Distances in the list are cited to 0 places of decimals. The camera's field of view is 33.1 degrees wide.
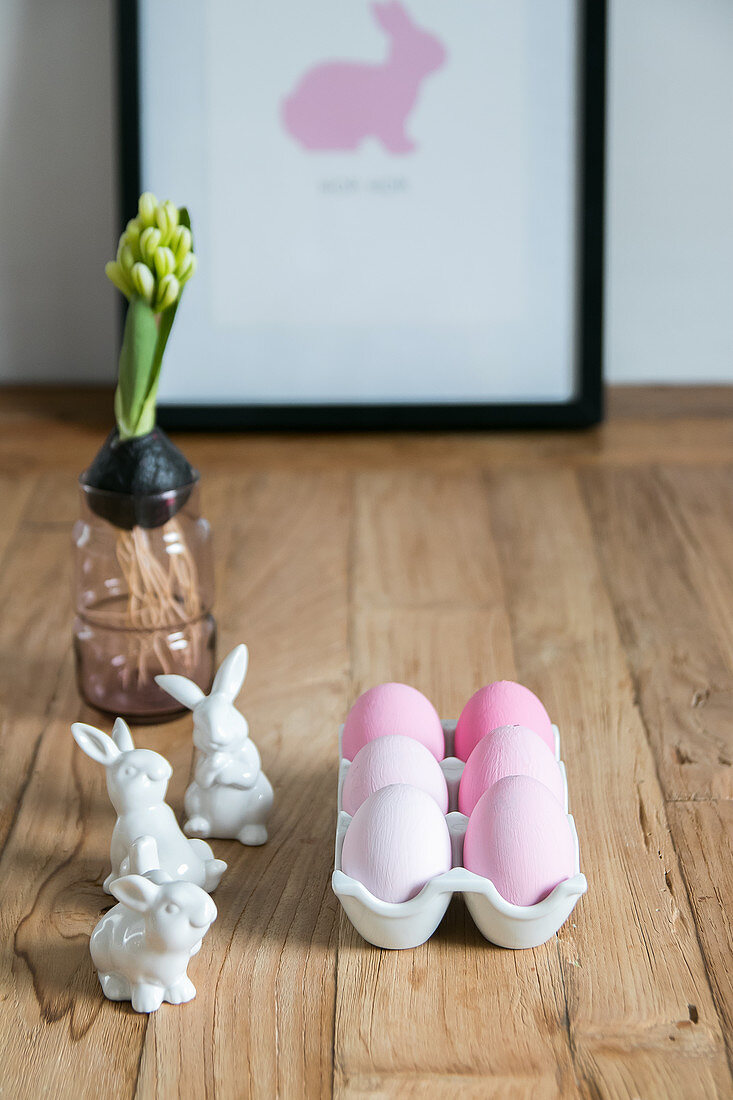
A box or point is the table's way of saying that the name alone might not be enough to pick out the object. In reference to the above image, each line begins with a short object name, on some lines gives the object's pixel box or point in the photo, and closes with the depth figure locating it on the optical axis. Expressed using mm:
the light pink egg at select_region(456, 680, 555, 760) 933
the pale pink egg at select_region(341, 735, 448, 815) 857
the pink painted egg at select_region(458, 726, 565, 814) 865
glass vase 1085
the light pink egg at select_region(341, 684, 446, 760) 928
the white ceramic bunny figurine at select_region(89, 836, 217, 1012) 768
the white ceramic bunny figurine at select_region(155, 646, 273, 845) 936
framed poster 1614
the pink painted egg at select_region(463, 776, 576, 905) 803
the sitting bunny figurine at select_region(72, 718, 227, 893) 867
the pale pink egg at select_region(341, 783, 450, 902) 801
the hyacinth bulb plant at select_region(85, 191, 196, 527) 965
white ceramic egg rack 798
